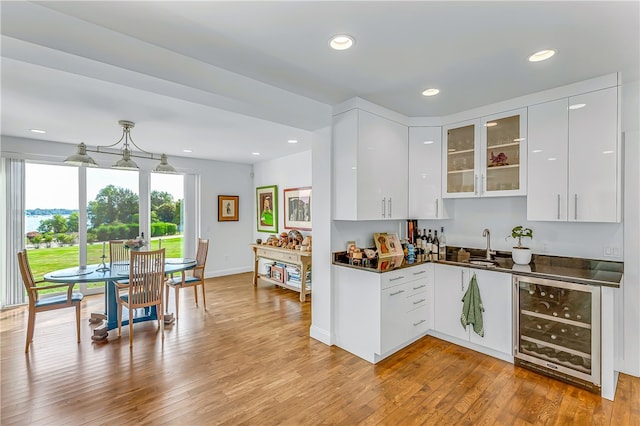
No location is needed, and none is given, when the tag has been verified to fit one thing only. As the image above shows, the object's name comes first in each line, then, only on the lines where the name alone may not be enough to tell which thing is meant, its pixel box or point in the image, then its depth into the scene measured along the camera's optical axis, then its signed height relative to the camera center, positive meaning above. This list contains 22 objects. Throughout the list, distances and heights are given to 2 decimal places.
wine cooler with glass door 2.38 -1.04
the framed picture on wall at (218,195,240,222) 6.84 +0.09
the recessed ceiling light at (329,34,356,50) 1.90 +1.13
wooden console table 4.96 -0.87
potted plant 3.01 -0.40
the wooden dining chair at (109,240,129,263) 4.37 -0.60
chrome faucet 3.39 -0.39
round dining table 3.37 -0.75
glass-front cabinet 2.98 +0.60
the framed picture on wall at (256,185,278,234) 6.59 +0.08
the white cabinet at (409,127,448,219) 3.58 +0.44
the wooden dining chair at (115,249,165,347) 3.34 -0.84
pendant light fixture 3.42 +0.65
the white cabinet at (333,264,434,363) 2.85 -1.02
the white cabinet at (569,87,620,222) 2.44 +0.45
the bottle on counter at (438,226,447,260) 3.59 -0.47
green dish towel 2.98 -1.00
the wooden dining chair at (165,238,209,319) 4.27 -1.00
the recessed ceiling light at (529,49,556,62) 2.09 +1.13
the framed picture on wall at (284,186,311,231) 5.71 +0.07
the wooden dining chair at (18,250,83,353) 3.19 -1.01
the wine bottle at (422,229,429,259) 3.64 -0.44
